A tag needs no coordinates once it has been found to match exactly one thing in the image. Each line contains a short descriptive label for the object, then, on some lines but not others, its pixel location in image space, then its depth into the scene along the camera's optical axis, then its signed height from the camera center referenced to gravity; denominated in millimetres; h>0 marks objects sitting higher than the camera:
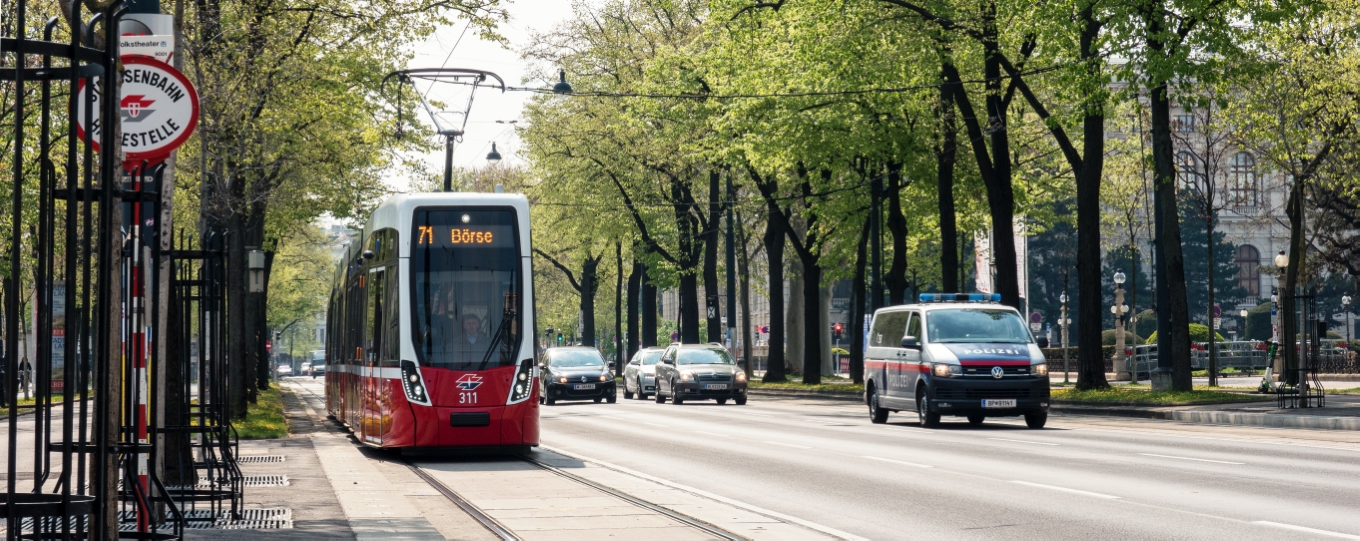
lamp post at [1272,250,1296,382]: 28559 -121
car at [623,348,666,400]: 45688 -688
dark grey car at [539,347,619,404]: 40625 -652
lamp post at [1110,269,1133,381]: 49156 +415
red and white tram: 18062 +323
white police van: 24688 -278
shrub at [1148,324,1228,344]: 61500 +287
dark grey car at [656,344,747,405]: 39344 -650
